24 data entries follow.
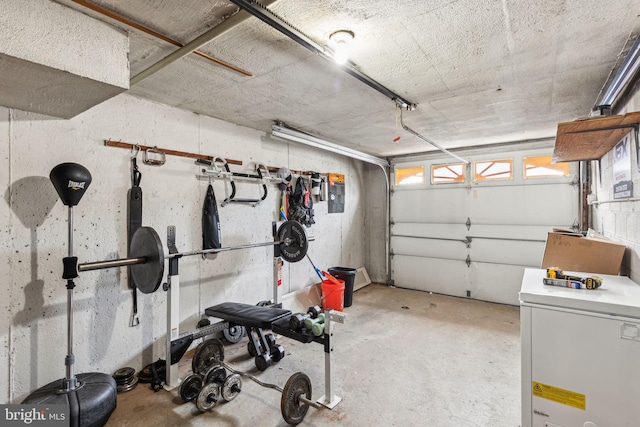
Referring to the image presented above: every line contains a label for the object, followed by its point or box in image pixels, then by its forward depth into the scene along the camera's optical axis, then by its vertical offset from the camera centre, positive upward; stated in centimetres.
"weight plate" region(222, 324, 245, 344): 315 -129
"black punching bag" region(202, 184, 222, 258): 305 -12
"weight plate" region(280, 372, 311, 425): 196 -126
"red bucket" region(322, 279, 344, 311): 413 -113
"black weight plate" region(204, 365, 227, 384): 221 -121
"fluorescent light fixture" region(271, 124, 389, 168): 340 +91
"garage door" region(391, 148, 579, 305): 427 -11
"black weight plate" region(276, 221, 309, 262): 310 -30
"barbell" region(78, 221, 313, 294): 191 -32
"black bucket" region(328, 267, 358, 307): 443 -103
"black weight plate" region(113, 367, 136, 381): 237 -128
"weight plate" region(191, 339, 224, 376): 257 -127
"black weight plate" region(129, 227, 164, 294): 196 -30
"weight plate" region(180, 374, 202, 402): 220 -129
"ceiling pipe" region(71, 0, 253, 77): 140 +97
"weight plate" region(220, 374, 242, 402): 218 -130
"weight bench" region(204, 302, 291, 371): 246 -91
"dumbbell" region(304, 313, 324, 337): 223 -85
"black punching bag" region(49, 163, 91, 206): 189 +20
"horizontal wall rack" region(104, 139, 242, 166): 245 +57
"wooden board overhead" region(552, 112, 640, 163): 177 +52
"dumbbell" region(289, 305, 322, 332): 226 -82
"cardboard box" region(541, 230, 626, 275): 209 -32
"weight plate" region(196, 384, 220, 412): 208 -130
